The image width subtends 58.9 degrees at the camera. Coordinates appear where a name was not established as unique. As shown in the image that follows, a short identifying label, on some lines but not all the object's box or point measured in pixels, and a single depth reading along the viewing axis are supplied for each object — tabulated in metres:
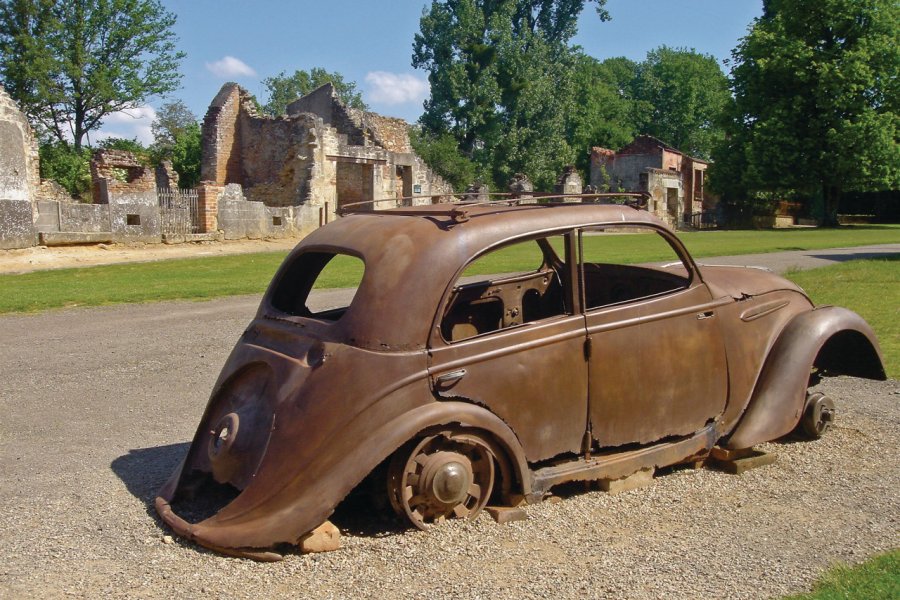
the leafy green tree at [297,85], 82.31
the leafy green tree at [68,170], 32.94
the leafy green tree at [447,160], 42.56
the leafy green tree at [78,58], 35.66
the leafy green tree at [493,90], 44.69
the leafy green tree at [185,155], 36.25
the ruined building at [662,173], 45.22
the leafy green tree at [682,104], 69.50
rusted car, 3.64
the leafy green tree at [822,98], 38.03
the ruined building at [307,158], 30.94
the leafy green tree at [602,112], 63.16
